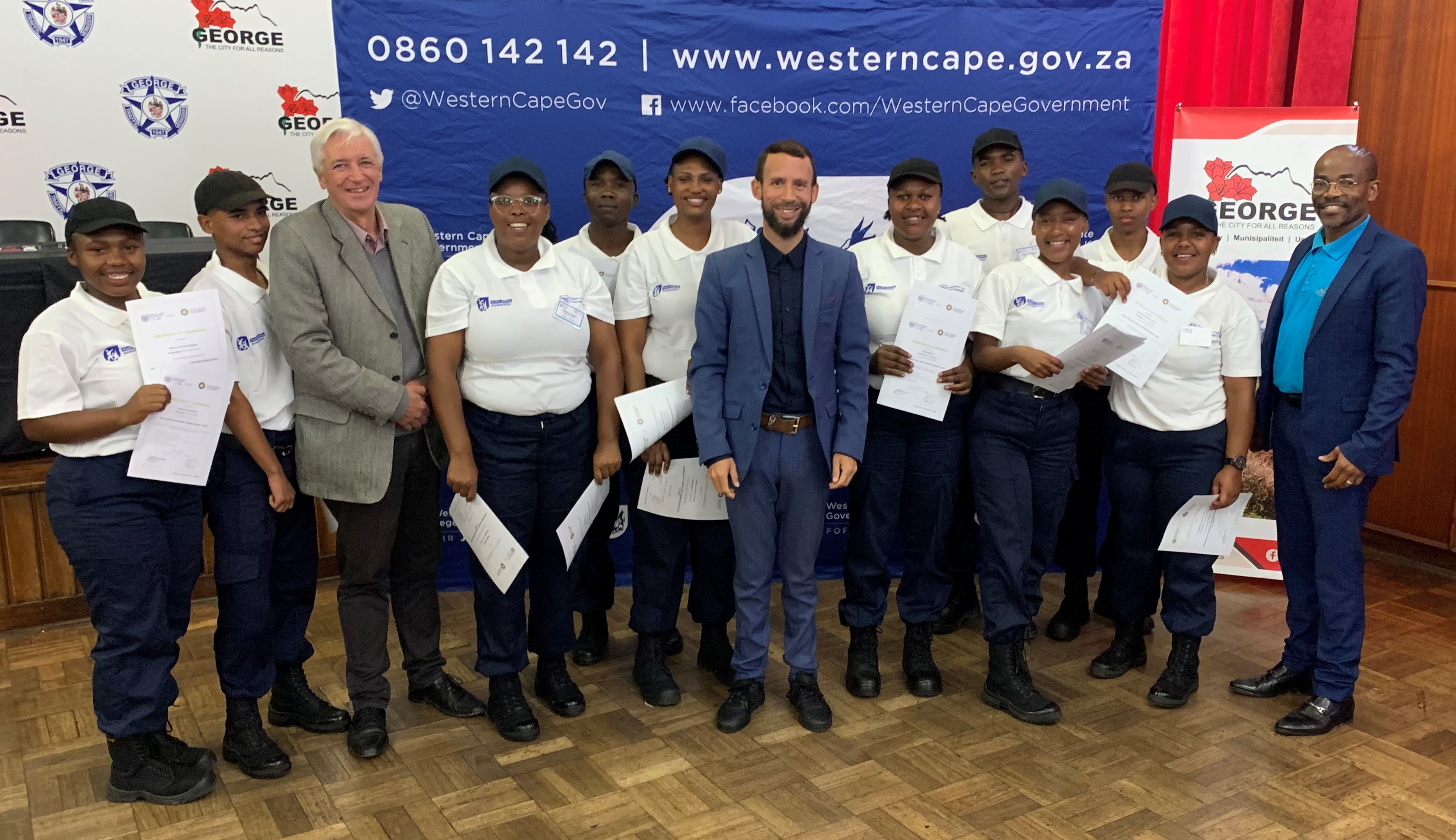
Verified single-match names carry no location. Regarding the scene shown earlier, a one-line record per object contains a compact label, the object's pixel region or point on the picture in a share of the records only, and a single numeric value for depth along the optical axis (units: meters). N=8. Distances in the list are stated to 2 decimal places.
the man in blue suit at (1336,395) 3.07
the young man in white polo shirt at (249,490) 2.80
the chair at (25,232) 4.14
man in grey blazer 2.83
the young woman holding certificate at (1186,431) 3.25
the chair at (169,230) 4.27
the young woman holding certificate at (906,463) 3.31
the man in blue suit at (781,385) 3.05
